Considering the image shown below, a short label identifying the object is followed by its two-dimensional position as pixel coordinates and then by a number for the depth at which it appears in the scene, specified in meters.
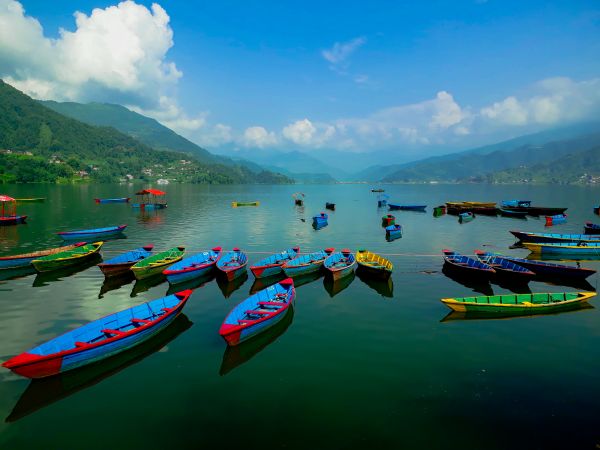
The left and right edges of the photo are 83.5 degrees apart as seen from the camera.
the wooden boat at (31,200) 117.49
